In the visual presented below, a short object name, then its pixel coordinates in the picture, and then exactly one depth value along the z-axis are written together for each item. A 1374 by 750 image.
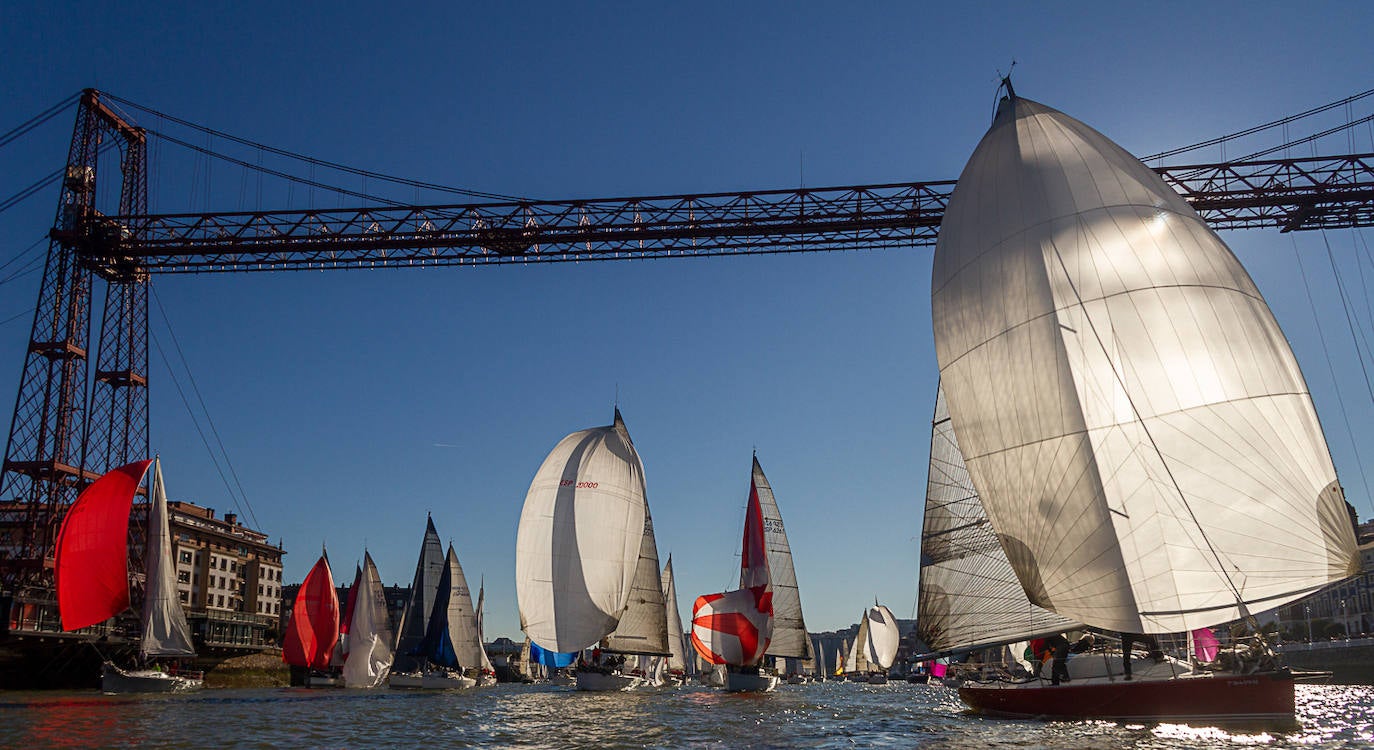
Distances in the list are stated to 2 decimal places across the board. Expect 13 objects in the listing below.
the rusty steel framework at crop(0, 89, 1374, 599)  41.19
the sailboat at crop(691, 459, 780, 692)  38.84
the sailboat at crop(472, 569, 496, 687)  56.31
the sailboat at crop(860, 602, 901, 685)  81.94
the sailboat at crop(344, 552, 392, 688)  48.50
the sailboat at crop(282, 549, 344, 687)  48.41
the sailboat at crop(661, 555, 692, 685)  61.47
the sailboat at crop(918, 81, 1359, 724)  15.79
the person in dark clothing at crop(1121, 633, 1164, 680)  17.66
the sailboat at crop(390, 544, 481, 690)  49.69
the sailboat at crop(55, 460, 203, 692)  32.62
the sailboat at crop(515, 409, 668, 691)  38.94
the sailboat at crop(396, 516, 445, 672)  52.12
